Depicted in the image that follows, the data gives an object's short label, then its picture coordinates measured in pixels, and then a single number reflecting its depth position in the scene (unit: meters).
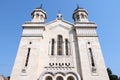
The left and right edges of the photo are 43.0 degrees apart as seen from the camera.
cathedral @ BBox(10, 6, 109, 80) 16.28
